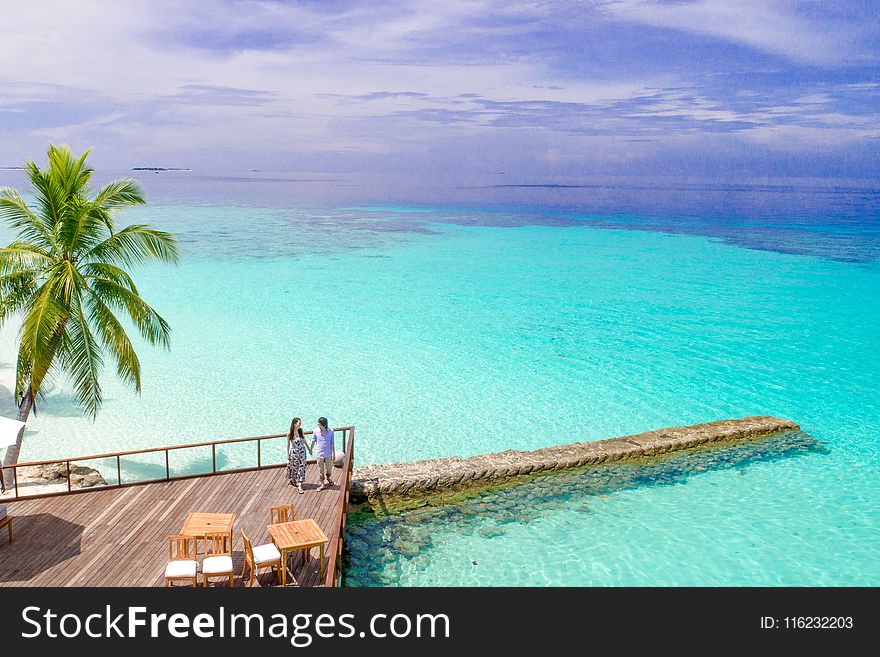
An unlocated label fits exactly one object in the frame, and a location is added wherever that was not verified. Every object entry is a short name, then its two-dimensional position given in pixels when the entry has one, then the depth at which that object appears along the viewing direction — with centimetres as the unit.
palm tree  1239
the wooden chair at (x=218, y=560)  924
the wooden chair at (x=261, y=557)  956
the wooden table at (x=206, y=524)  1011
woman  1259
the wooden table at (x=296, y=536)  994
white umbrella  1027
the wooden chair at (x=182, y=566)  912
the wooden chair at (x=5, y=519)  1011
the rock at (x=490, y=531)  1328
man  1268
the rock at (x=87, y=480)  1460
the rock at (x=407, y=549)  1246
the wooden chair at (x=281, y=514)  1115
